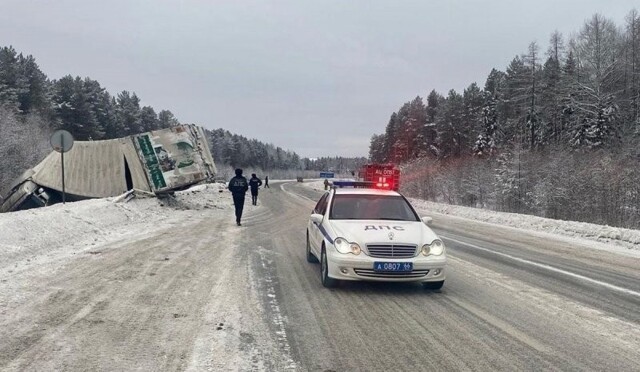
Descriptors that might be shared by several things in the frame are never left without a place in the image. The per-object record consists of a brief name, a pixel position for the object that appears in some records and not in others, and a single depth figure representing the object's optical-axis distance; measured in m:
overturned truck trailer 22.27
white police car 6.73
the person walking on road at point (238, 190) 16.66
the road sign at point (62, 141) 15.23
